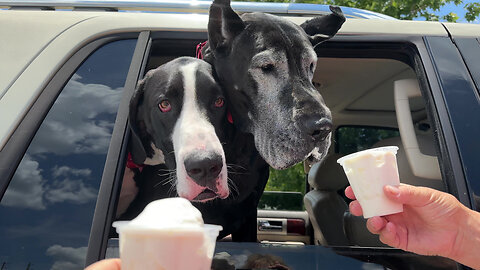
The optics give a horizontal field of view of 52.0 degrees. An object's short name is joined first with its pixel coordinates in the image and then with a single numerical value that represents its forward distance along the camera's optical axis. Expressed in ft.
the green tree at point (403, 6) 28.09
